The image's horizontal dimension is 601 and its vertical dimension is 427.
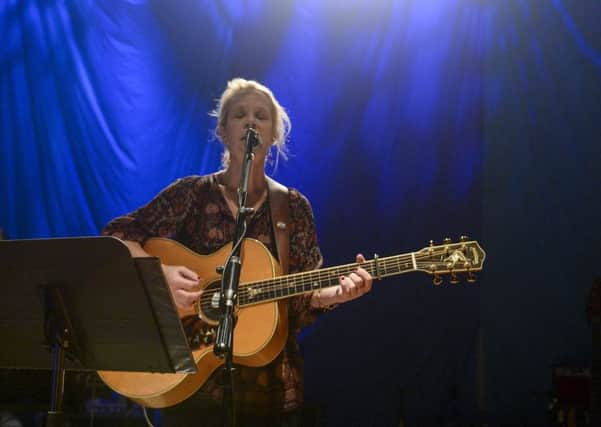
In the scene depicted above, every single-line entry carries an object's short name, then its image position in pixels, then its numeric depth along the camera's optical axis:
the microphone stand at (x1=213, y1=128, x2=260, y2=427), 2.00
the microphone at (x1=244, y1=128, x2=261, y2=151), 2.45
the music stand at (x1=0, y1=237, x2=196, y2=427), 1.95
